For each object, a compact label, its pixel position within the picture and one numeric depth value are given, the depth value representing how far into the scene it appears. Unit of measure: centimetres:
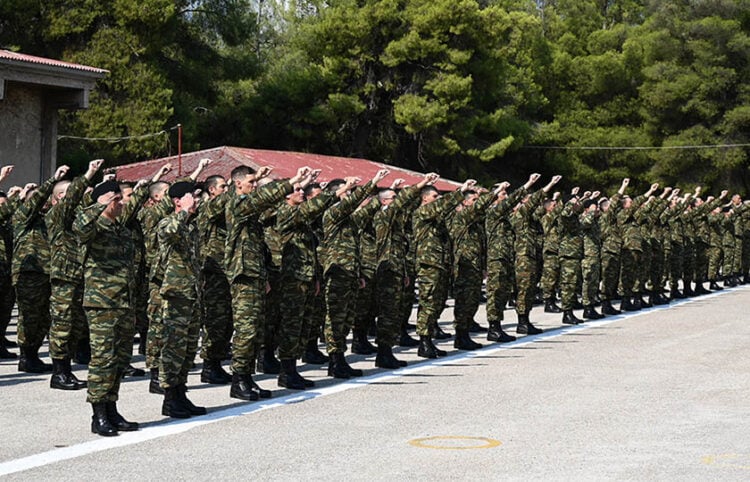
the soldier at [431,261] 1266
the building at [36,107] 2198
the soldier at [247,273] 950
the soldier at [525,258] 1540
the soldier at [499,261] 1436
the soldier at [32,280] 1126
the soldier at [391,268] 1176
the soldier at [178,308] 861
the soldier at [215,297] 1038
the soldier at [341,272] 1103
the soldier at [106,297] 798
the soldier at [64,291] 1018
